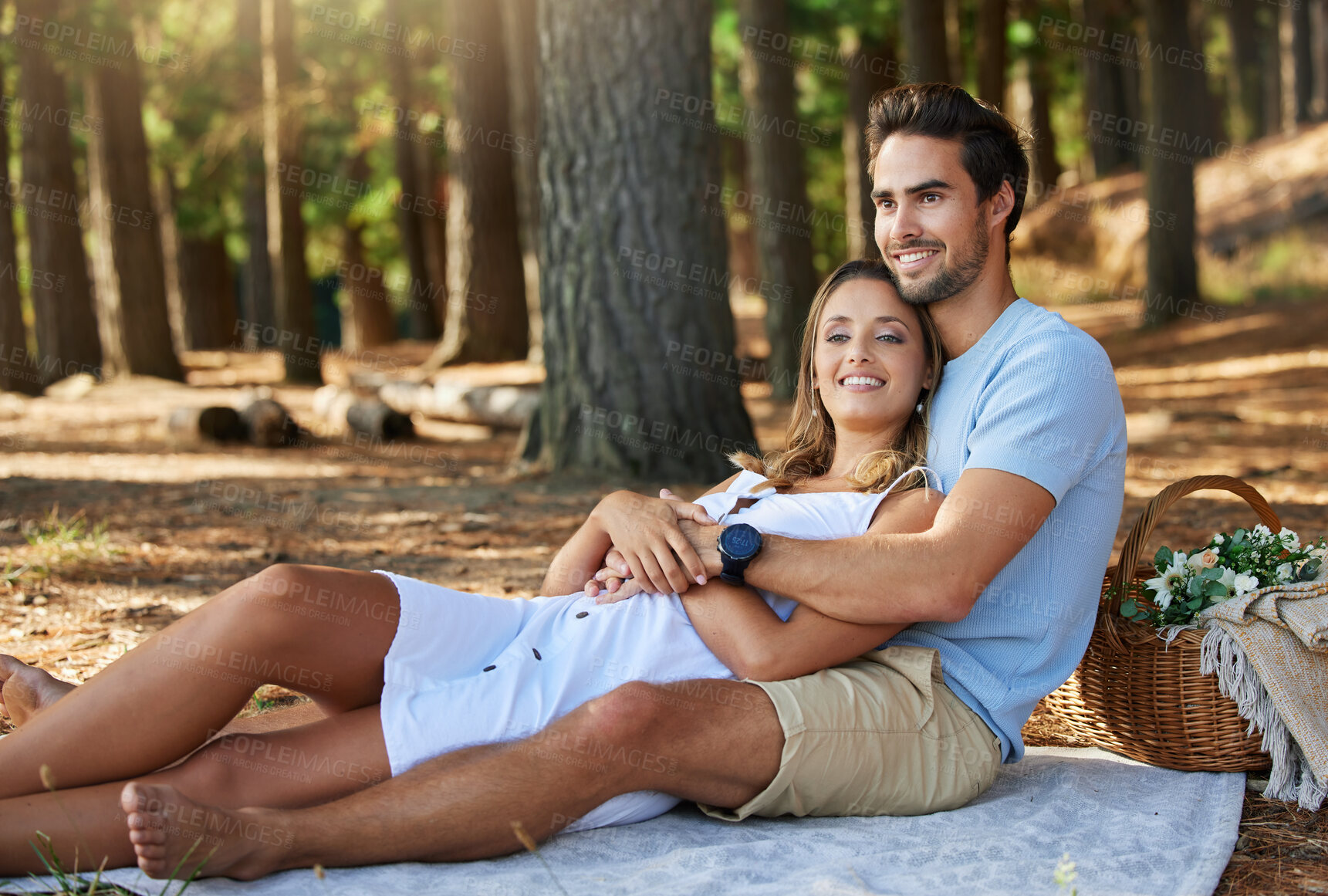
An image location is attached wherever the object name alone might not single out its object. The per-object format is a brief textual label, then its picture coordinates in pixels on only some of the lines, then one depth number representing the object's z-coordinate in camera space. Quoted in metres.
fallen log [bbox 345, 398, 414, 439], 9.03
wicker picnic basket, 2.93
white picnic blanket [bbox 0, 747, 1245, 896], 2.34
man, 2.39
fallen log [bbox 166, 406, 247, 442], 8.72
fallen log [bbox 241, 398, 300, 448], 8.67
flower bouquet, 3.04
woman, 2.34
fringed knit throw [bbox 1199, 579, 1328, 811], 2.79
